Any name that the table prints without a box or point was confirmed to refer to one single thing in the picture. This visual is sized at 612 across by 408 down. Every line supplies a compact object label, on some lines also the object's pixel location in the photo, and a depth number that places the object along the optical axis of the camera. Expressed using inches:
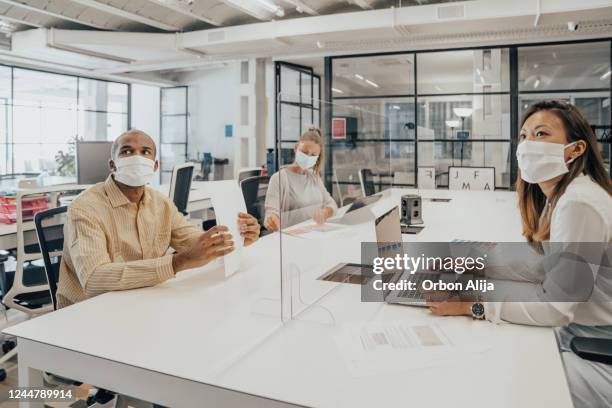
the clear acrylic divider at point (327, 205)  53.7
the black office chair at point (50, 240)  73.0
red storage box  106.8
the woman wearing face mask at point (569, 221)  48.4
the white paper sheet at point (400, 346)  41.8
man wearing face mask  62.0
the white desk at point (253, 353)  37.4
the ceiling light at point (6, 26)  263.3
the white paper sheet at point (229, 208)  61.3
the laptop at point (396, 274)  57.2
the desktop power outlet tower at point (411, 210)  109.7
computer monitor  160.4
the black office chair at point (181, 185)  139.7
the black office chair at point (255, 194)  88.0
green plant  370.6
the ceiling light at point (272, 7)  210.9
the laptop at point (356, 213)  67.8
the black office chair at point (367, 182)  75.5
